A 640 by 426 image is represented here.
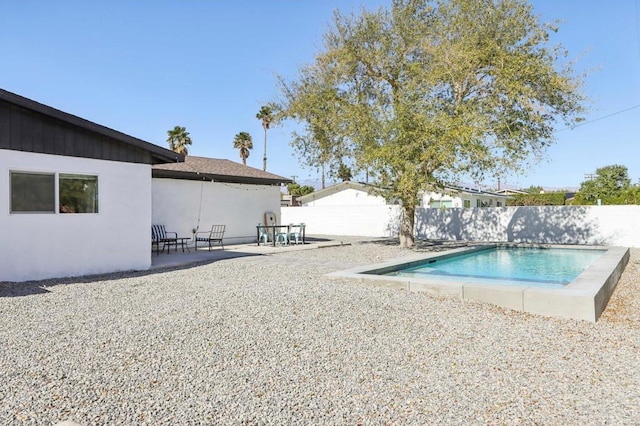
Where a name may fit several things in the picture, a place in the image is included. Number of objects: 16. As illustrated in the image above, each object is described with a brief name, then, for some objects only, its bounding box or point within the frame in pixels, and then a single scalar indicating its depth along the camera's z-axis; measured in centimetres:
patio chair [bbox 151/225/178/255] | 1329
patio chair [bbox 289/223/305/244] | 1683
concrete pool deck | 573
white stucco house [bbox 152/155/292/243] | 1476
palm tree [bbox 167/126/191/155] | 3397
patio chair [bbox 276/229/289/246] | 1639
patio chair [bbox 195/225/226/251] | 1566
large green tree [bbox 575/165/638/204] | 4725
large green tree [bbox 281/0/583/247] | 1259
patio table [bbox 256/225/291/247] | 1553
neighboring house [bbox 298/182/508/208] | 2728
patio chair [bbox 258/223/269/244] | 1653
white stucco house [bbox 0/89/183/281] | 792
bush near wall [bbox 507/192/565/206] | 3509
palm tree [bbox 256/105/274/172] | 4008
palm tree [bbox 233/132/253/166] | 3941
